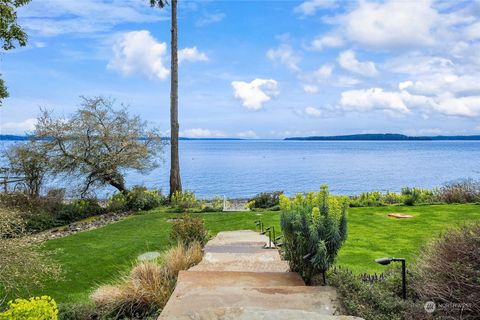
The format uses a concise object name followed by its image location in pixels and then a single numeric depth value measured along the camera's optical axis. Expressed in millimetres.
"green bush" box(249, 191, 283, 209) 15584
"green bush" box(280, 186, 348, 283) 4758
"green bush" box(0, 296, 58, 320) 3557
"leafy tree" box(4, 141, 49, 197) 15391
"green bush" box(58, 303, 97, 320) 5016
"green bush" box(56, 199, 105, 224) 13922
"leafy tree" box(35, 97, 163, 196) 15755
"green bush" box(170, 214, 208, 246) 7902
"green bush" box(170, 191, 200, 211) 15158
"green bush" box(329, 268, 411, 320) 3875
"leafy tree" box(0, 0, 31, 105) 11047
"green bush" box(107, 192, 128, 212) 15398
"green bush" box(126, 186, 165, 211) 15633
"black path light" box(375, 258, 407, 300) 4293
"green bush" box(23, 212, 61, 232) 12633
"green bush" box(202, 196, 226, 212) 14758
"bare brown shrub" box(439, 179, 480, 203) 14555
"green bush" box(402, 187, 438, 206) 14352
